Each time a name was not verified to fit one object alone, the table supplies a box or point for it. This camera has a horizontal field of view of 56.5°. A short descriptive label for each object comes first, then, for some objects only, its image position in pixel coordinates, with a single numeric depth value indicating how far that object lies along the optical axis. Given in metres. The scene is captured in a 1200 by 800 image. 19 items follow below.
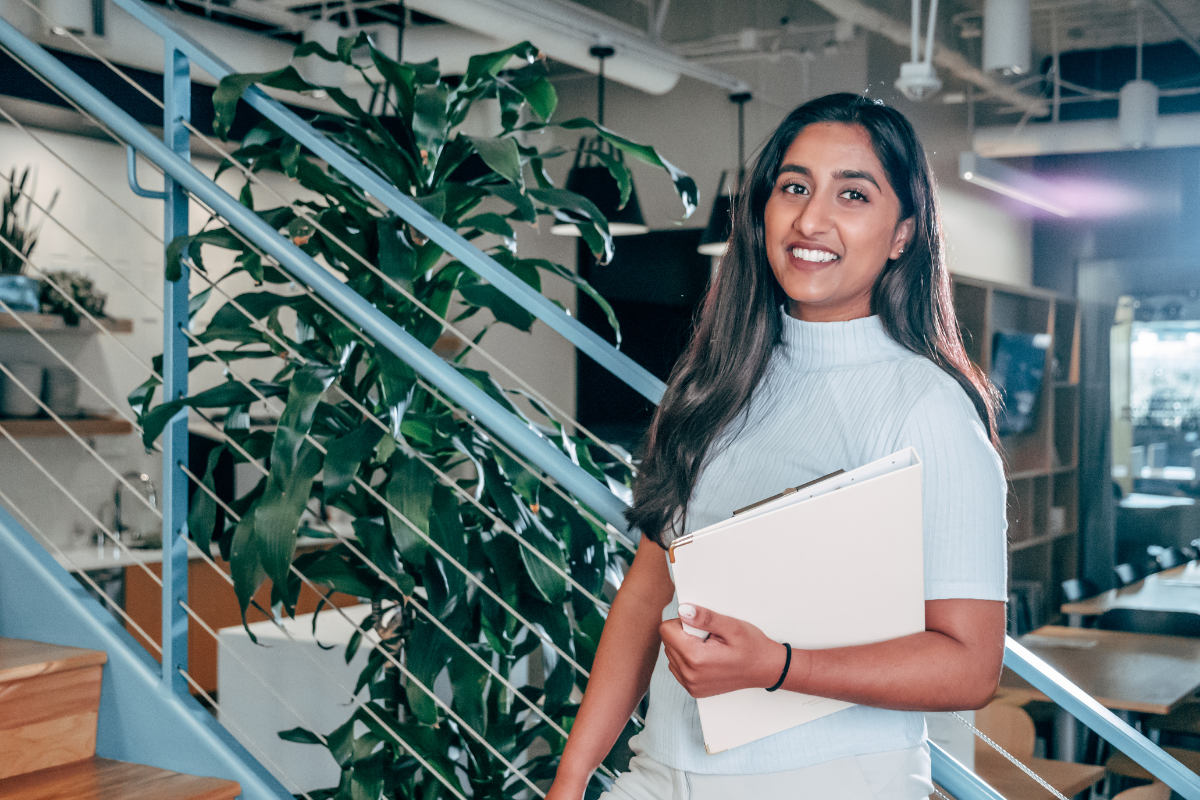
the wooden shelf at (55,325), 4.44
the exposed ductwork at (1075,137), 5.05
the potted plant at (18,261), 4.36
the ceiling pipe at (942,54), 4.54
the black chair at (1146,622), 5.15
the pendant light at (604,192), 4.63
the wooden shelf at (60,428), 4.45
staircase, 1.52
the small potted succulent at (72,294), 4.58
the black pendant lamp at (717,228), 4.63
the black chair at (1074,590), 5.11
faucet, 4.82
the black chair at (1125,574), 5.34
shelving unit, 6.14
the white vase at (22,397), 4.42
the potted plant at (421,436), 1.65
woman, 0.92
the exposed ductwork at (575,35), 3.98
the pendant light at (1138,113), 4.80
